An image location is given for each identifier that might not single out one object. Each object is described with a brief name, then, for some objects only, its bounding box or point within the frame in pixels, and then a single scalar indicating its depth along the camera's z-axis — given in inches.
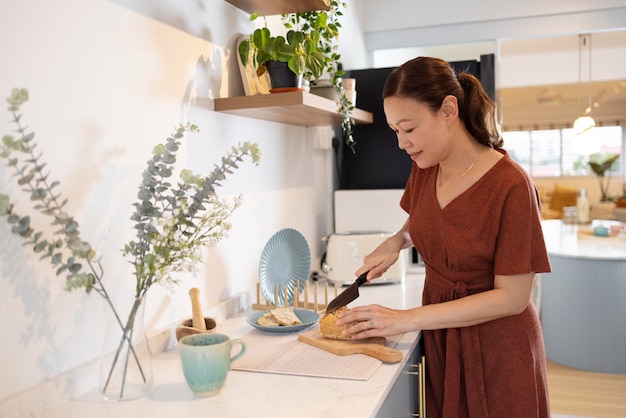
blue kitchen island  137.5
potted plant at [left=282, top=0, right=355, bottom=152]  75.0
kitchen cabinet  50.9
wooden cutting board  51.6
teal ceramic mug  42.8
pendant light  237.0
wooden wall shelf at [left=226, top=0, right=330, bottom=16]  67.6
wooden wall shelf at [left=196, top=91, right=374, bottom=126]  65.2
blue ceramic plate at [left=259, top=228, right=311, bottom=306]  73.4
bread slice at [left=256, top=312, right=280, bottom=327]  61.3
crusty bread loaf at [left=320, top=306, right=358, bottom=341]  56.2
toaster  85.0
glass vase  42.5
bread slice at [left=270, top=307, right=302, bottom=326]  61.4
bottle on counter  208.5
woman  52.5
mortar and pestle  54.0
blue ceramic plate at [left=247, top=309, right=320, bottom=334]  60.4
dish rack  69.6
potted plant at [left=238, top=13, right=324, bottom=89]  66.6
